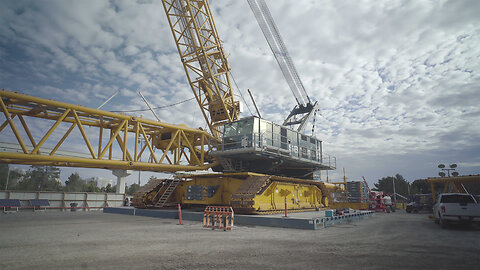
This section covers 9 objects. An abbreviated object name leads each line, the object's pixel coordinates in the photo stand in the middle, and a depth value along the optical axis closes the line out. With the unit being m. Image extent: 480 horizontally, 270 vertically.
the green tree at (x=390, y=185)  84.94
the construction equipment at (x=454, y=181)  20.83
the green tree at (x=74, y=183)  80.38
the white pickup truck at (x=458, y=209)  11.36
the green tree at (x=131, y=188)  97.99
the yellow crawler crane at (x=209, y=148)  12.40
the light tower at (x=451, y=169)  22.87
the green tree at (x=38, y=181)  68.56
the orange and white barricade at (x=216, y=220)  10.93
